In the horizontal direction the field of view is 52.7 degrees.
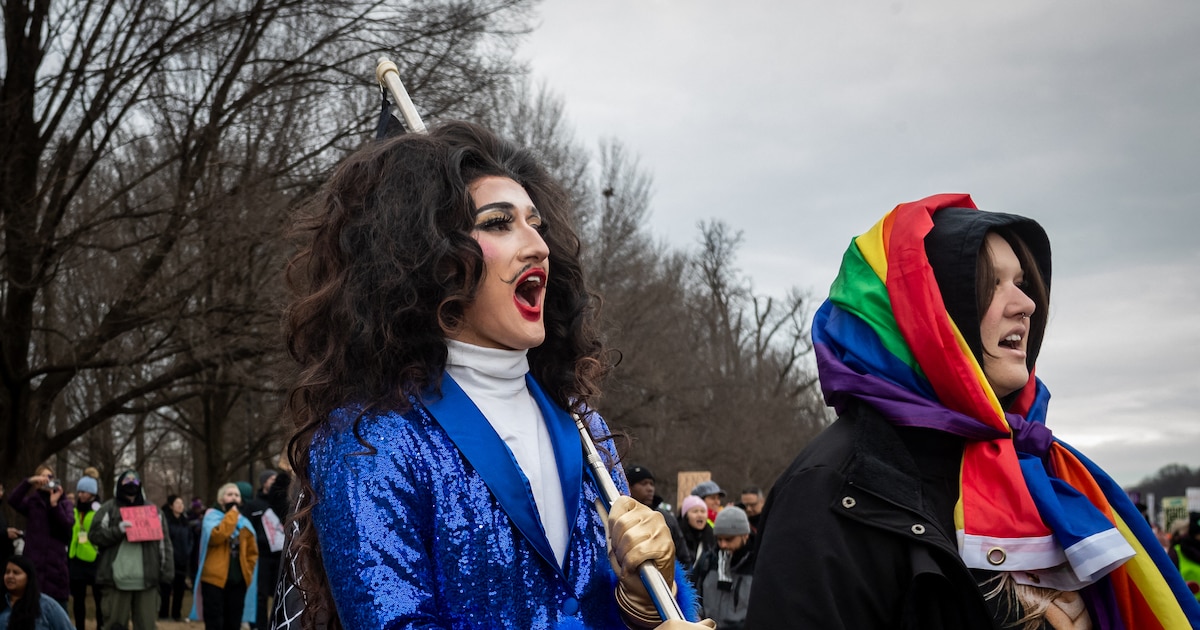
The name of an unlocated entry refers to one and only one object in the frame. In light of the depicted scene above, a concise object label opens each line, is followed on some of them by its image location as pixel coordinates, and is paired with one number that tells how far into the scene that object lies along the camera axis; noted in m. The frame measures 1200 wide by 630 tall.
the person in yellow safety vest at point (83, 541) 12.23
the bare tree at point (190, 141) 12.30
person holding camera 10.42
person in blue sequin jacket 2.36
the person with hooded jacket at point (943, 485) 2.41
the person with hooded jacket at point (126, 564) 10.88
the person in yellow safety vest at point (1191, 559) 9.73
